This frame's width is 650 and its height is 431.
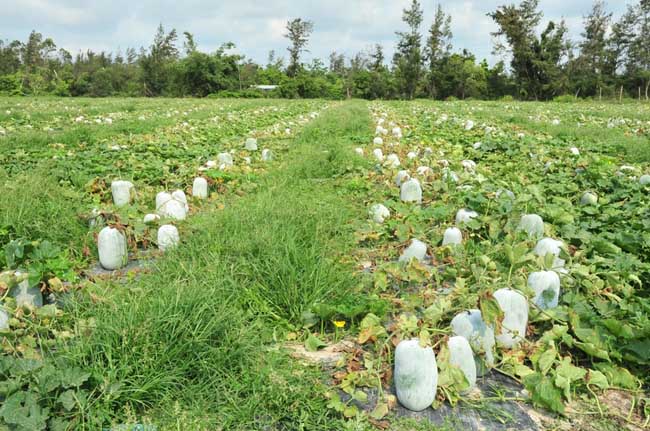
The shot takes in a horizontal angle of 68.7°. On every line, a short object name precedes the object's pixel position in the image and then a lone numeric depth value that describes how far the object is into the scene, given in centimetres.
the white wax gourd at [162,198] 370
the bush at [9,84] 3885
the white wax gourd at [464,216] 318
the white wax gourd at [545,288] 220
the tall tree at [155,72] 4628
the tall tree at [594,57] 4097
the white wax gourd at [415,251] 284
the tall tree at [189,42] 4812
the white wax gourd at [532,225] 291
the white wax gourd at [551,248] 254
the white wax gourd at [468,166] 475
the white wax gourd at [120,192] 388
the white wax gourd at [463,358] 183
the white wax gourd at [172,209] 353
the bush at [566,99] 3072
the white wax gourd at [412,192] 395
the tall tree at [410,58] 4209
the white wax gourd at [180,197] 375
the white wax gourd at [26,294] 222
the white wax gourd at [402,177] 412
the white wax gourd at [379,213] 351
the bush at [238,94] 3725
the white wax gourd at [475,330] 196
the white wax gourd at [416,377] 173
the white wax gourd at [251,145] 665
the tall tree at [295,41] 5159
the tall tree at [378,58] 5359
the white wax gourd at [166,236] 302
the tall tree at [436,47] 4269
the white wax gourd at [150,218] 323
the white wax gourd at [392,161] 507
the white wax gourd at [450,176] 423
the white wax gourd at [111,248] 288
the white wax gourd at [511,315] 204
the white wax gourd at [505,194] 346
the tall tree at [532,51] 3788
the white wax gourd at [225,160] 526
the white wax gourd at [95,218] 325
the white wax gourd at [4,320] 196
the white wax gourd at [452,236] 296
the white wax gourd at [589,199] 353
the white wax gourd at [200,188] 430
